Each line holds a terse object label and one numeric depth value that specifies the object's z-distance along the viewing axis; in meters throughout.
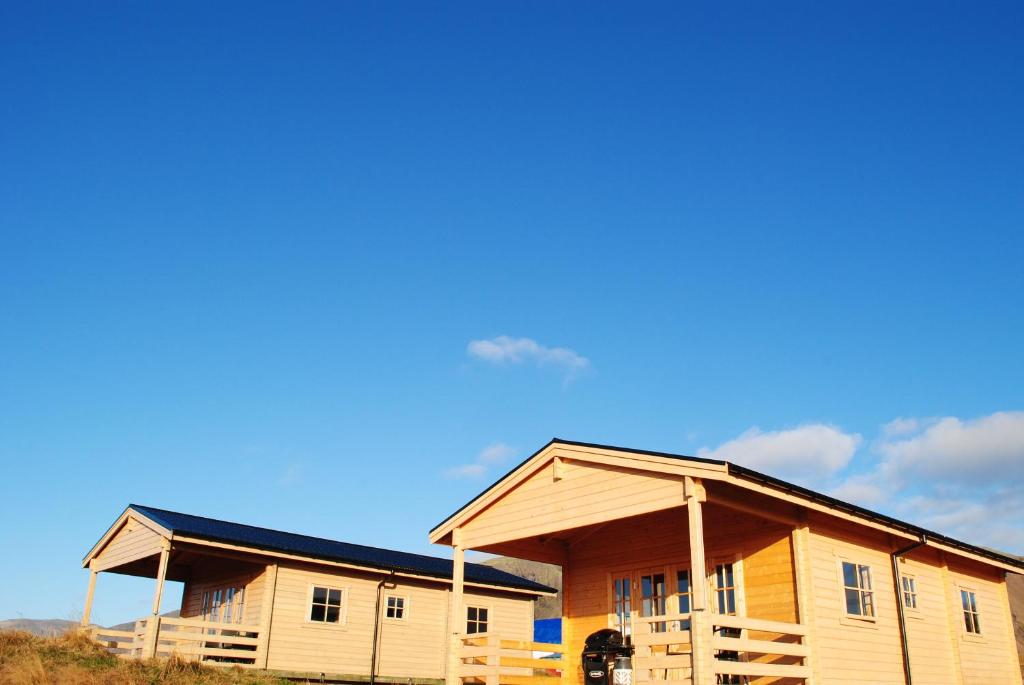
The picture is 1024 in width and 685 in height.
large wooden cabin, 14.49
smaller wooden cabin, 23.91
